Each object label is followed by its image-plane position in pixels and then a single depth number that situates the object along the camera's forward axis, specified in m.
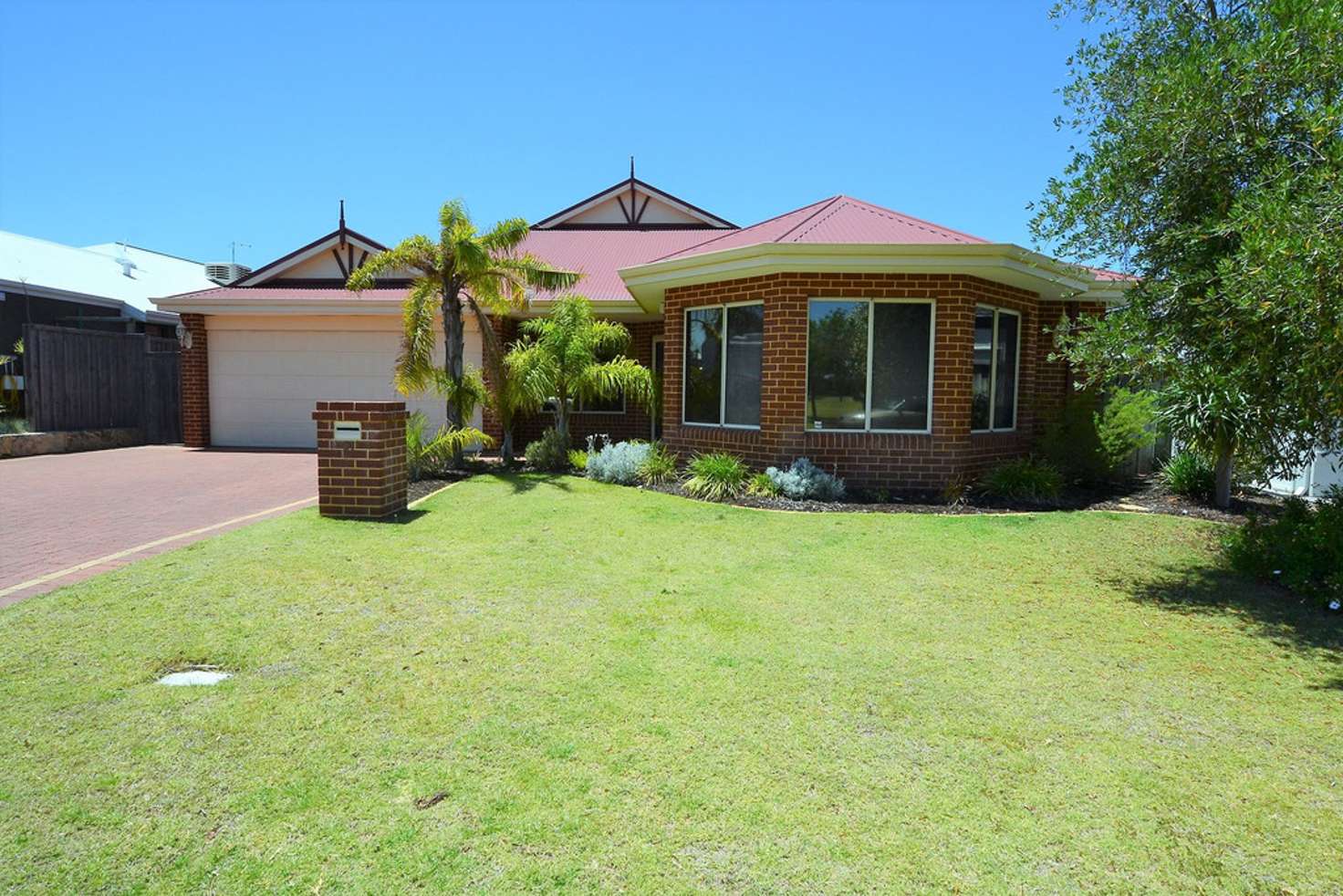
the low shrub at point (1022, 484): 10.03
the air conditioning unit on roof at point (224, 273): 24.69
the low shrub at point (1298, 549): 5.94
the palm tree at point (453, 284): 11.08
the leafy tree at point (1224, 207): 4.66
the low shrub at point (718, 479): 9.83
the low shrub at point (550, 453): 12.26
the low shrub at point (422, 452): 10.73
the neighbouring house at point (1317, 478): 9.92
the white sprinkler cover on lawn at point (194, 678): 3.86
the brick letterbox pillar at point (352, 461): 7.96
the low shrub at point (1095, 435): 10.49
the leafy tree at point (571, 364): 11.62
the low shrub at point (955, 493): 9.77
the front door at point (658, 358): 15.40
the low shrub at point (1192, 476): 10.09
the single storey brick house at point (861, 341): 9.97
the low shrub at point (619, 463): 11.00
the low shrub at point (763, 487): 9.75
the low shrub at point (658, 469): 10.95
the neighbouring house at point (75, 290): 18.22
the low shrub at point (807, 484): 9.58
